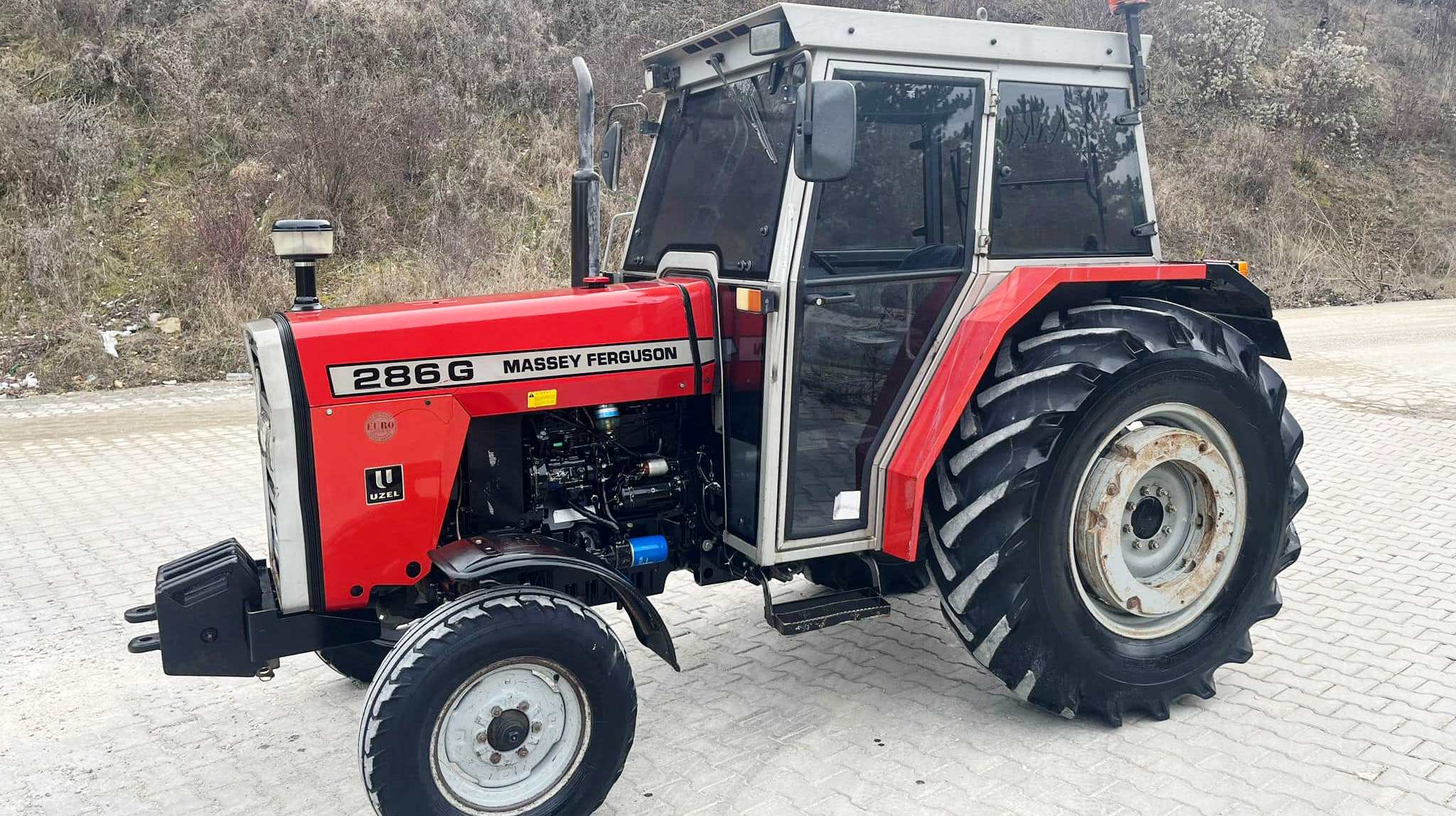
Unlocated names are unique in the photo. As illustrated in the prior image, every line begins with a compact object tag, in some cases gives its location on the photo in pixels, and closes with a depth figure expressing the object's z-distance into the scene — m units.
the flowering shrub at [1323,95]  20.89
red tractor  3.19
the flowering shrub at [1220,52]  21.06
